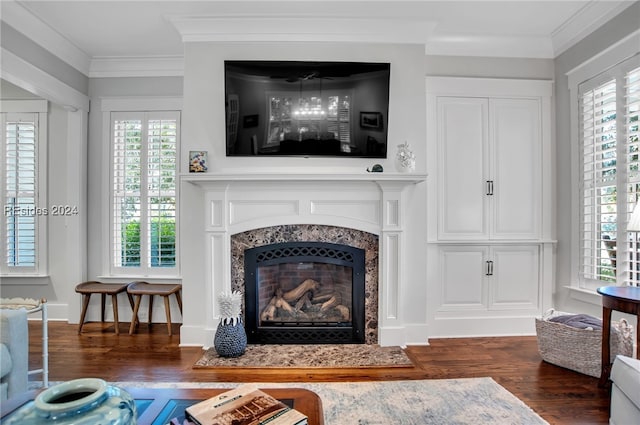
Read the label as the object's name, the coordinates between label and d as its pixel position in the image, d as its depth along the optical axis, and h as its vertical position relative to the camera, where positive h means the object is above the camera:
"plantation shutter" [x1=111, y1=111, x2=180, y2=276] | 3.79 +0.26
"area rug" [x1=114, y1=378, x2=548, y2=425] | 1.96 -1.16
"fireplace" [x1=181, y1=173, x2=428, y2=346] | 3.04 -0.14
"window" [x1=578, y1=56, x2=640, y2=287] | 2.73 +0.38
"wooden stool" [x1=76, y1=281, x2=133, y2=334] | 3.42 -0.75
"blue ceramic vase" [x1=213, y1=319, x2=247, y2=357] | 2.77 -1.00
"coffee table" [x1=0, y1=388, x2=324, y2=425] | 1.21 -0.71
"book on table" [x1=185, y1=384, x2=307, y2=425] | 1.10 -0.66
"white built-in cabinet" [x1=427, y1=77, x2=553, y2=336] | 3.38 +0.10
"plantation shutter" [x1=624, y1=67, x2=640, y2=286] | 2.68 +0.54
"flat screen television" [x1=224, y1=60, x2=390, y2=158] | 3.03 +0.96
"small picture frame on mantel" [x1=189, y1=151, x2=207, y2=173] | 3.02 +0.48
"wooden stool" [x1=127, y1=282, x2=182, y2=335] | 3.35 -0.74
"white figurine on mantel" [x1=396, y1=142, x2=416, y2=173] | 3.02 +0.49
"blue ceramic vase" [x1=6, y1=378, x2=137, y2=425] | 0.88 -0.51
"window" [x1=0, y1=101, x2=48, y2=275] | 3.86 +0.31
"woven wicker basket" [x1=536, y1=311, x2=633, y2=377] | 2.39 -0.95
